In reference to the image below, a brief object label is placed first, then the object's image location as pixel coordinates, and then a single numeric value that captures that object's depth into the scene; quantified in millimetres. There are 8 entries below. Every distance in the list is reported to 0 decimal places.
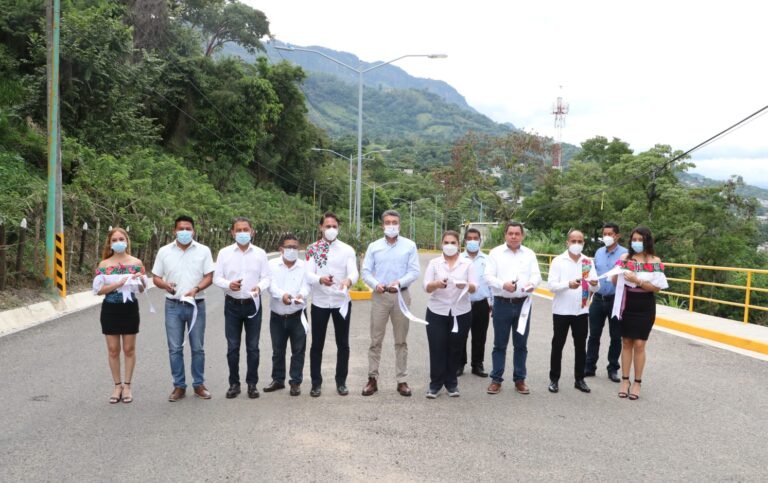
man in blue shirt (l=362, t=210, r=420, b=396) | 7070
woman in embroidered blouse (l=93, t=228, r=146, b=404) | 6527
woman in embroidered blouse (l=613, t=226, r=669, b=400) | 7043
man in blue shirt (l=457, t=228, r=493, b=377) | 8062
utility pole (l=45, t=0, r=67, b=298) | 14398
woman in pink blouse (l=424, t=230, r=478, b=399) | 7012
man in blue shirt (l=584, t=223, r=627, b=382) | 8023
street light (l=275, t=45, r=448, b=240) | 22300
